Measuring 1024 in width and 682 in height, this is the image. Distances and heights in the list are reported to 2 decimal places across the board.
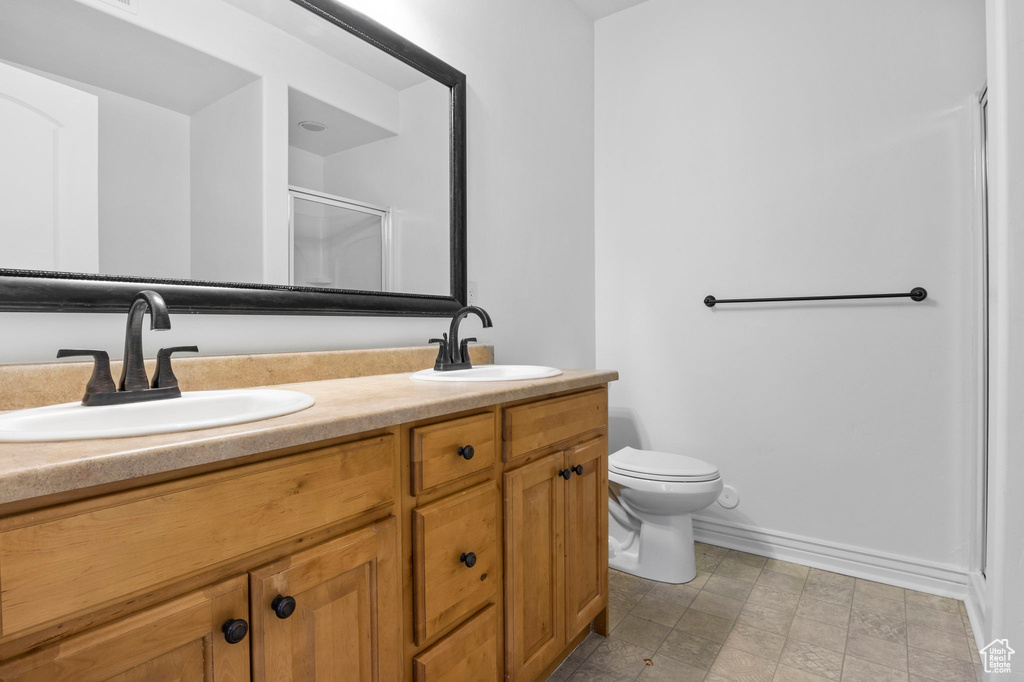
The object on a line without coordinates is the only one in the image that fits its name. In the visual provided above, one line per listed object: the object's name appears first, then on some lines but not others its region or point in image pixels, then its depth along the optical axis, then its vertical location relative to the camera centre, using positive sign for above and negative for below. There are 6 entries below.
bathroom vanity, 0.55 -0.30
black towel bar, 1.94 +0.16
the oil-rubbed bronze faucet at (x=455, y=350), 1.51 -0.03
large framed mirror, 0.97 +0.41
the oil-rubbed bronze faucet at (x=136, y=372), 0.87 -0.06
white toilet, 1.94 -0.63
